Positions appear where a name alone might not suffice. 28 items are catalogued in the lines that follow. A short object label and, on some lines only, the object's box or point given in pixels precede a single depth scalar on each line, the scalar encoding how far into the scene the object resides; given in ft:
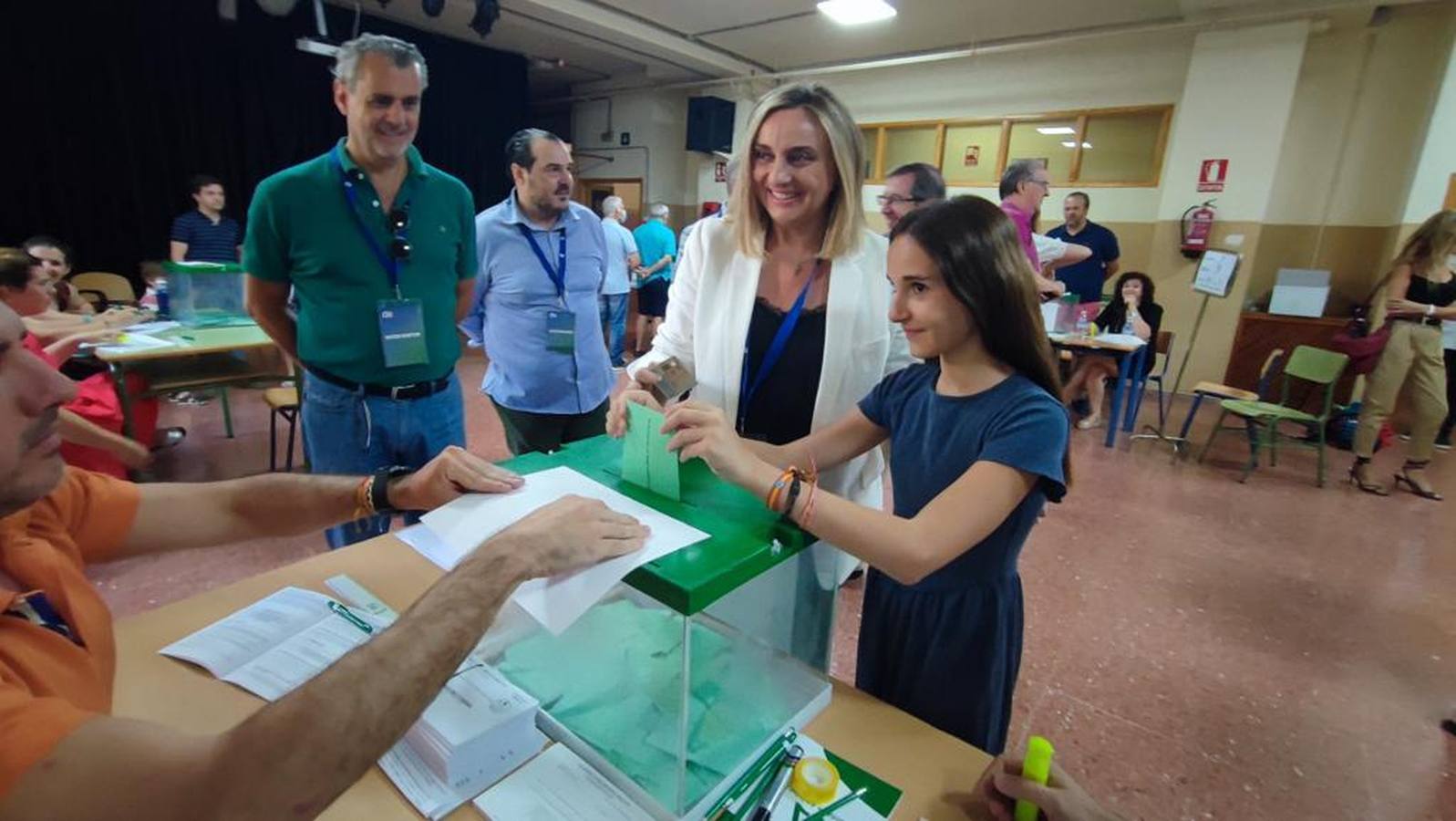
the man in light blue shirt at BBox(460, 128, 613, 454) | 7.88
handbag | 14.26
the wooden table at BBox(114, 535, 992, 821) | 2.51
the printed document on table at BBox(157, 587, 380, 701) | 3.02
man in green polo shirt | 5.57
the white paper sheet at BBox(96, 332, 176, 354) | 10.03
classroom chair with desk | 14.03
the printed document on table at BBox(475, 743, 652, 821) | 2.44
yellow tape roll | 2.51
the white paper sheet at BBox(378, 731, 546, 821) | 2.41
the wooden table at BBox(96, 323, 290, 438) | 10.14
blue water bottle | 12.70
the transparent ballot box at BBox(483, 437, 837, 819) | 2.44
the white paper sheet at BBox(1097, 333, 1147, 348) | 15.58
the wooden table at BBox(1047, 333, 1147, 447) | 15.43
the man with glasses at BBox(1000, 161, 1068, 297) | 12.64
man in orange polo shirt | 1.61
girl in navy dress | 2.78
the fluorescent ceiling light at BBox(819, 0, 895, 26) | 19.31
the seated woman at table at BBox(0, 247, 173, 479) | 8.91
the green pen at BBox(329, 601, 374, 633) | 3.35
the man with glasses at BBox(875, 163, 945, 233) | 10.67
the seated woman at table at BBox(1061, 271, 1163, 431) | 17.35
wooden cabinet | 19.08
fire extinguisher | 19.92
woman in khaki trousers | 13.38
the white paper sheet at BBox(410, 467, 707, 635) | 2.32
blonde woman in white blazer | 4.21
